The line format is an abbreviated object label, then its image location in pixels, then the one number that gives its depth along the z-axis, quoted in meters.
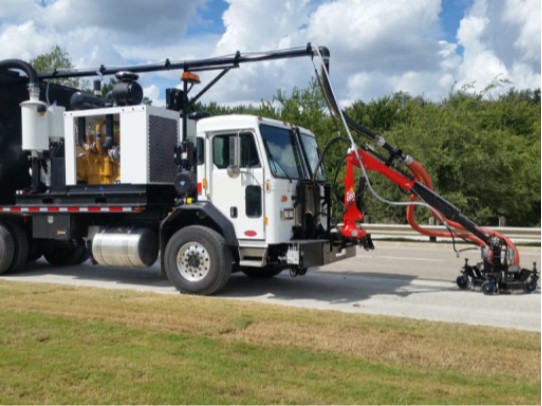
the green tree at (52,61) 45.84
